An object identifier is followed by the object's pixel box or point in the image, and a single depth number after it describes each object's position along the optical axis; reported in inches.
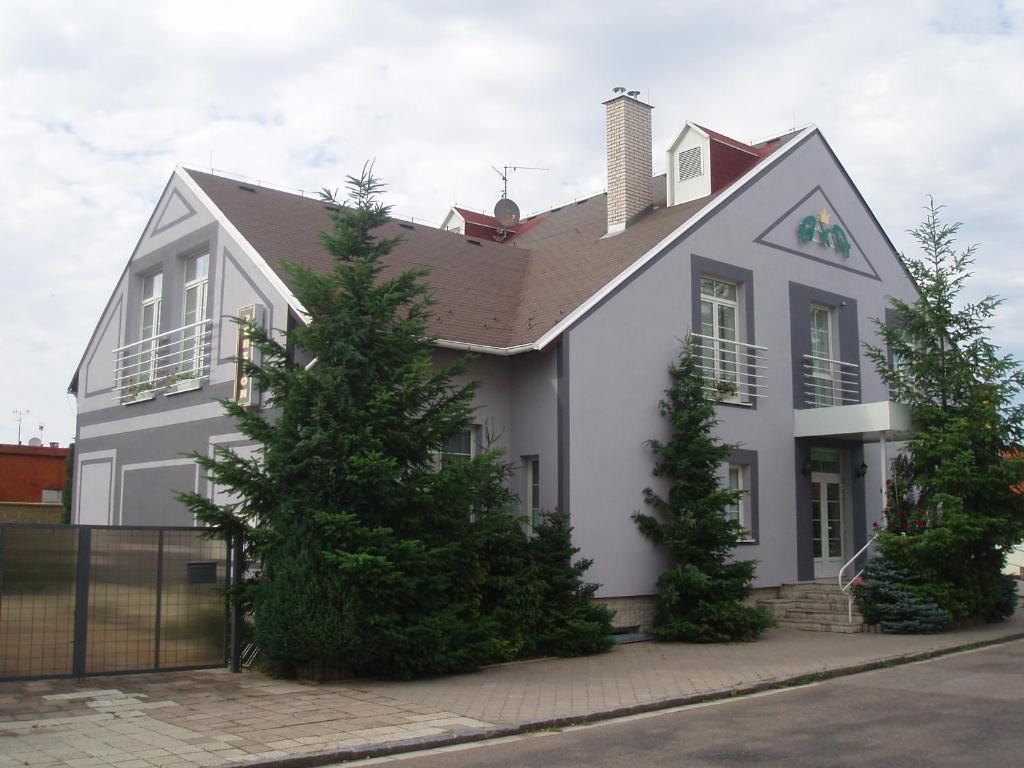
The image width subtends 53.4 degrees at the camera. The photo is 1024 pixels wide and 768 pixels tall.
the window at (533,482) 604.4
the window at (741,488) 669.3
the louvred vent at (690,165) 737.0
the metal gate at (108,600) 426.0
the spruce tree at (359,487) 431.2
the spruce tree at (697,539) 582.2
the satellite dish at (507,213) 1004.6
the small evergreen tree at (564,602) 529.3
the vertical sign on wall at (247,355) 581.9
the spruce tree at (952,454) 630.5
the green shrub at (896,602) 617.0
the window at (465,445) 613.3
